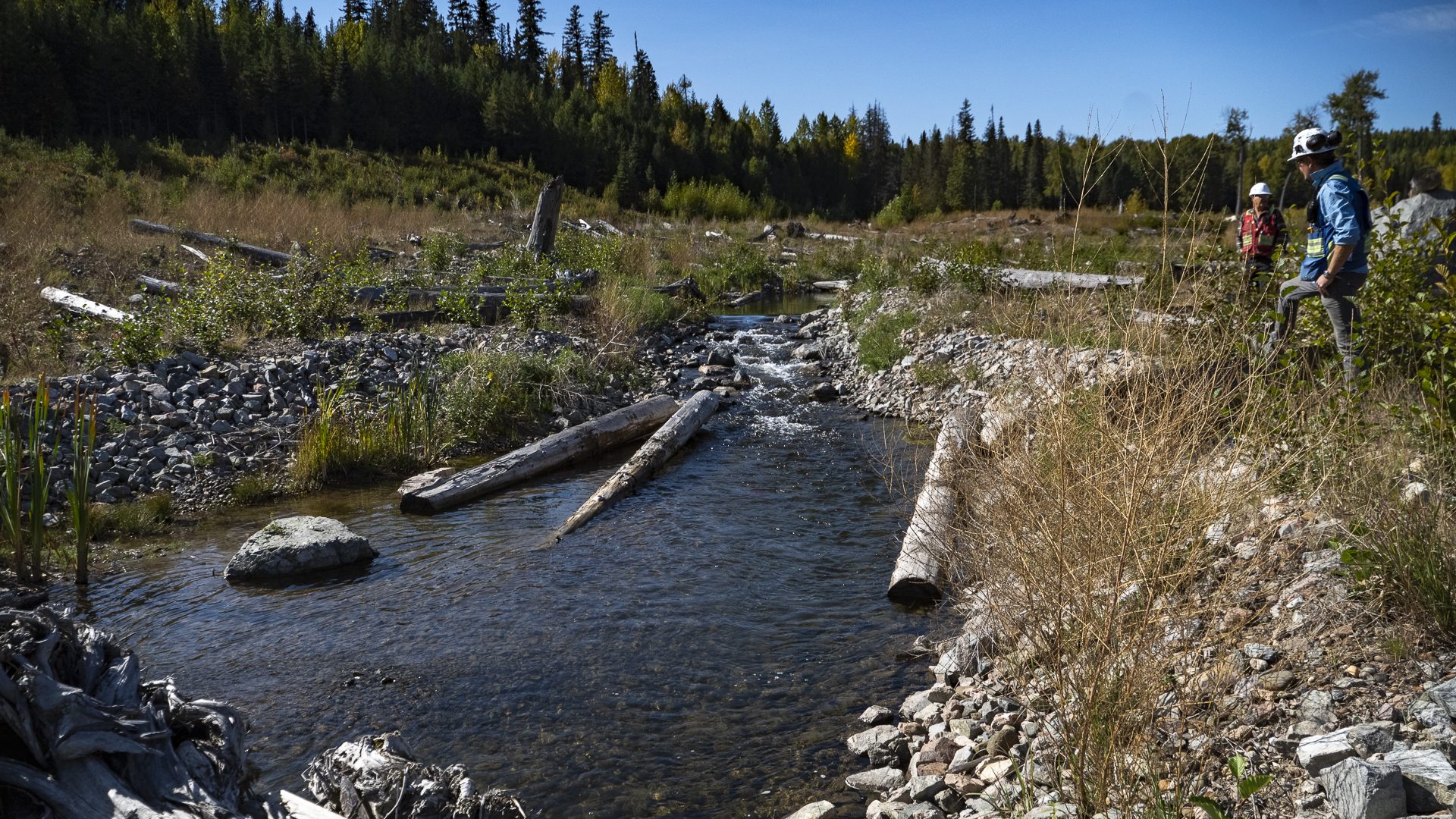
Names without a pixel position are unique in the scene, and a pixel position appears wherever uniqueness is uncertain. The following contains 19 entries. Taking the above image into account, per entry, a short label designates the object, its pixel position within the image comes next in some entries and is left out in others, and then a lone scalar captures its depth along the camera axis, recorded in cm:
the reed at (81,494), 539
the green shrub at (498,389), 938
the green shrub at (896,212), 4941
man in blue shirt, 534
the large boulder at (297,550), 604
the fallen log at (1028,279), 1349
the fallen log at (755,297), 2064
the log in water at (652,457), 742
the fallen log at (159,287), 1208
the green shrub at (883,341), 1259
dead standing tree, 1584
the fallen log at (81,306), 1035
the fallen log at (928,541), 561
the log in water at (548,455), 755
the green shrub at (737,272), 2142
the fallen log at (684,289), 1725
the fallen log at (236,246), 1536
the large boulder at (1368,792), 243
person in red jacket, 765
